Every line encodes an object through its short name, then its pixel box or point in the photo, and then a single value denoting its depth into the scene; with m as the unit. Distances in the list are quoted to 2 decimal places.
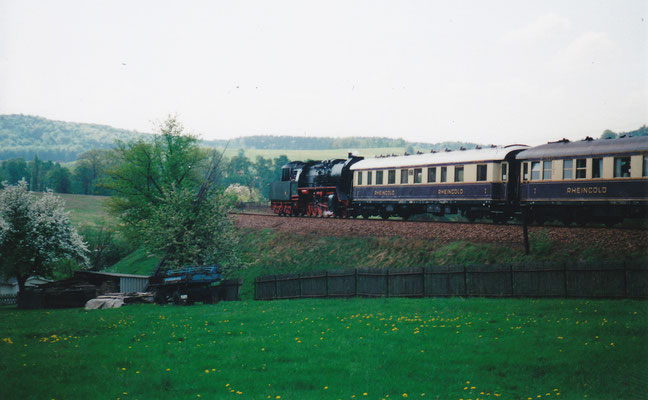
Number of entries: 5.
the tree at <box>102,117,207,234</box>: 56.12
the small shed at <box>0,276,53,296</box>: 56.97
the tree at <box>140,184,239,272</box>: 34.19
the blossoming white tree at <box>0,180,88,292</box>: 41.25
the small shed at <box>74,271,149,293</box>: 44.38
